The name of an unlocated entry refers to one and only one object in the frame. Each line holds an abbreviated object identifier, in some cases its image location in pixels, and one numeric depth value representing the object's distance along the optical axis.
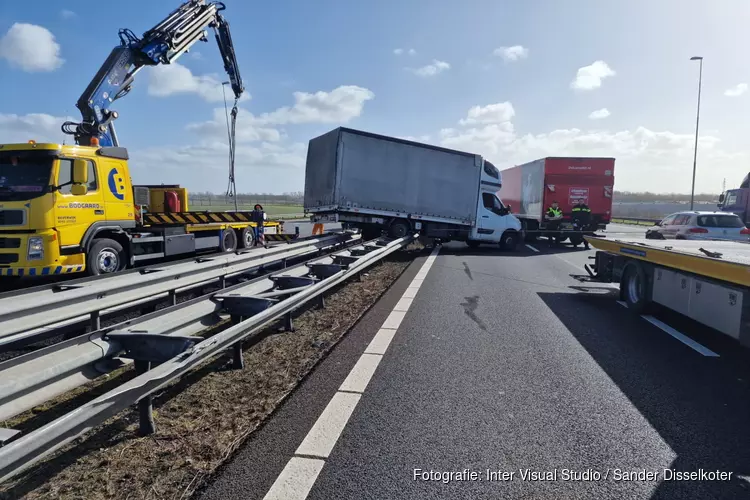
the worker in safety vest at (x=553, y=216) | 20.28
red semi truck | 20.12
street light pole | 33.99
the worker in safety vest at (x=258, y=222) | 16.72
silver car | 14.57
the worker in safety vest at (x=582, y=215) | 20.23
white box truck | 15.87
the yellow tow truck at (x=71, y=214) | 8.51
